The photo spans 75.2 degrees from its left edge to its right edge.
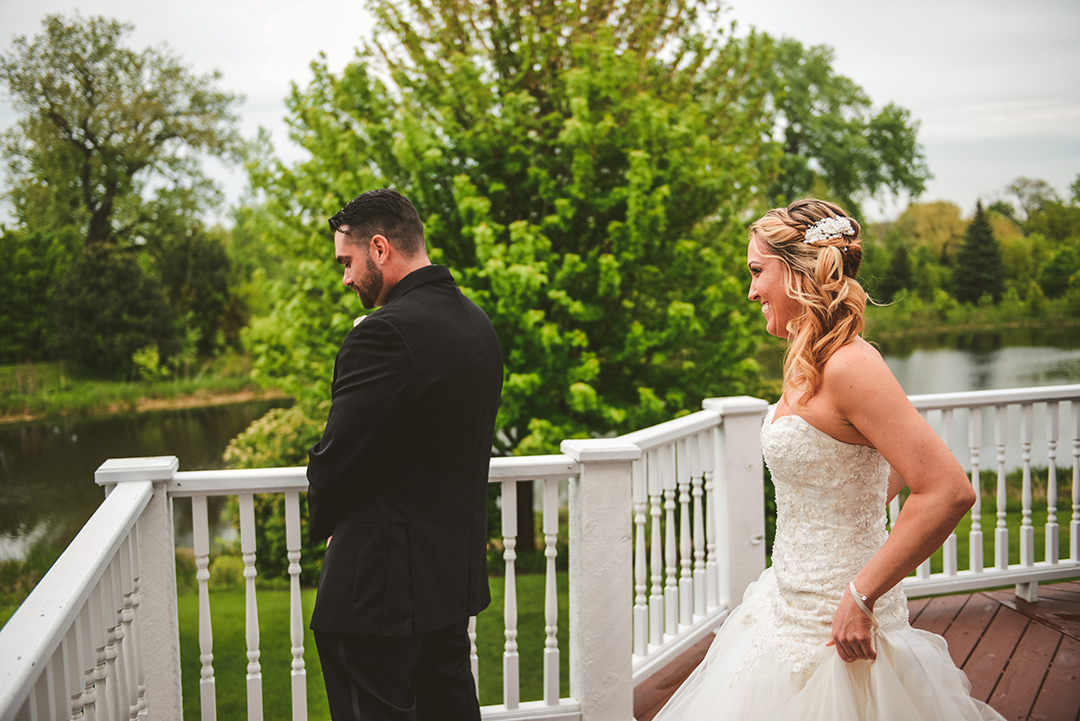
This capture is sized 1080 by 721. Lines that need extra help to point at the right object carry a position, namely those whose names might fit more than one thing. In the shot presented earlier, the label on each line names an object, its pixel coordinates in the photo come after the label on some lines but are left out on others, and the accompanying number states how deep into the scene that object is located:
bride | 1.35
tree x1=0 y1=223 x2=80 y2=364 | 18.67
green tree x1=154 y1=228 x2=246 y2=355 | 22.84
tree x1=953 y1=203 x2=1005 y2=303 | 15.54
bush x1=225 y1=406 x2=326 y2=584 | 9.27
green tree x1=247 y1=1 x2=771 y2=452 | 7.02
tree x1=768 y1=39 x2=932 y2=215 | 18.33
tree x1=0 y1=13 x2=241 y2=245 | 19.55
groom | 1.60
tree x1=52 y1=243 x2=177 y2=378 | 19.05
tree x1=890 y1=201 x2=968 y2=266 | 17.14
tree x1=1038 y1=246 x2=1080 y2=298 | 15.01
